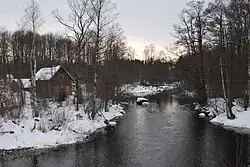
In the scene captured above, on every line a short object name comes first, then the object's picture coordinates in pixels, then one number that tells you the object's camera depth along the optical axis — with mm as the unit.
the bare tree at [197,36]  23400
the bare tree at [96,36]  18916
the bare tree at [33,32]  16441
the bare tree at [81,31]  19003
